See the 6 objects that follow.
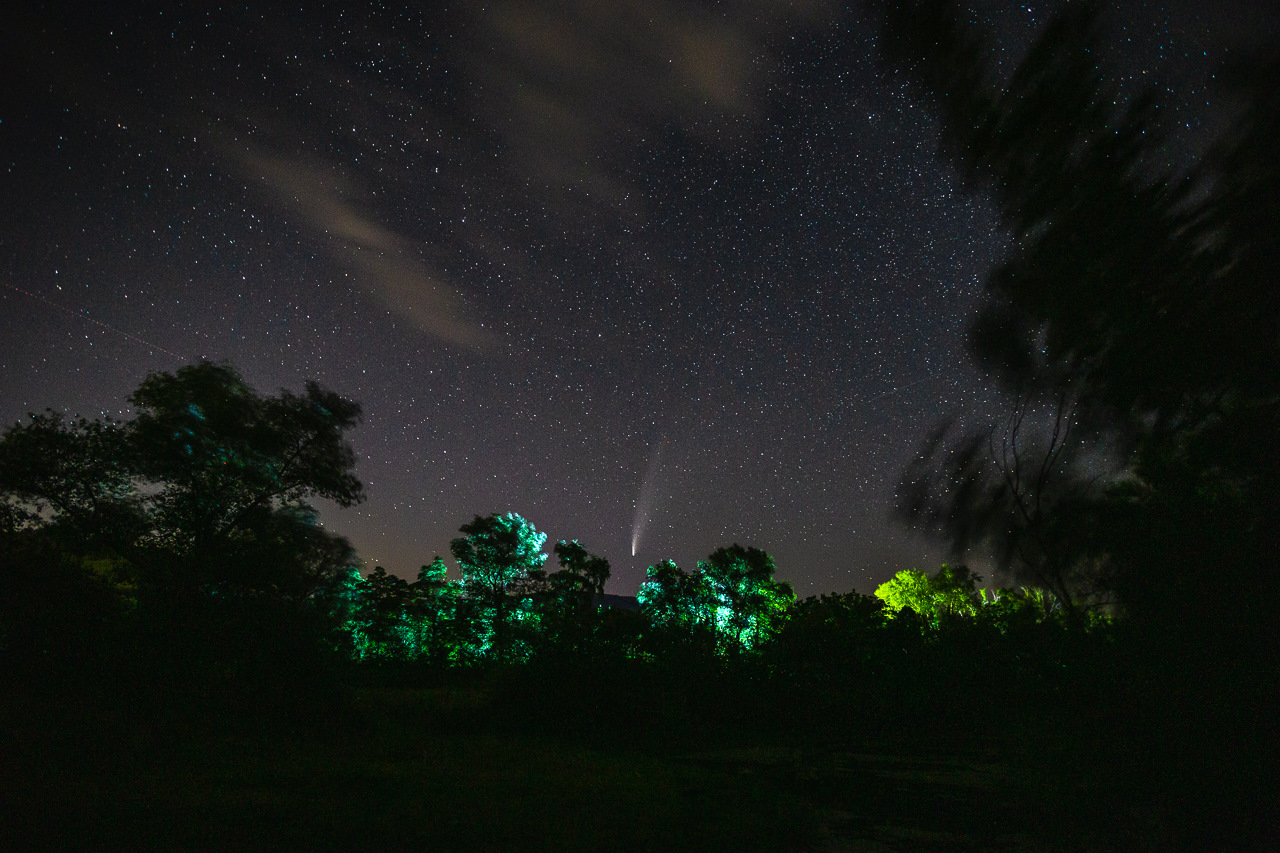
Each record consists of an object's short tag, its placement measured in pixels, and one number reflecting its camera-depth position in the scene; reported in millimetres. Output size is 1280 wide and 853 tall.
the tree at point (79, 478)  14797
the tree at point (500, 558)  31484
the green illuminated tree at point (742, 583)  34281
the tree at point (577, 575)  31856
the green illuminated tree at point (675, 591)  29406
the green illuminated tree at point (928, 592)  45438
